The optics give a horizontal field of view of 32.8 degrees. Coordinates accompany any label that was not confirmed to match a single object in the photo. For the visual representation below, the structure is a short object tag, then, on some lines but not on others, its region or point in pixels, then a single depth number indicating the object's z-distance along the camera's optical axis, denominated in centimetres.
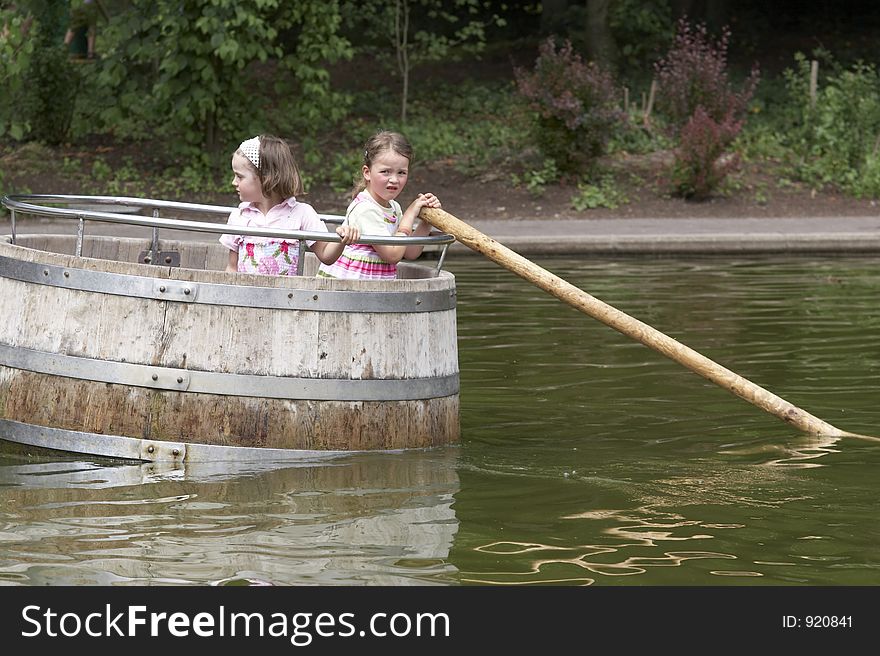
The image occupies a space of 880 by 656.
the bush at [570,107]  1855
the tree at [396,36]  2248
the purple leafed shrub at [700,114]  1809
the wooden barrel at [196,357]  620
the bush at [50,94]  2094
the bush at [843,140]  1953
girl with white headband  670
